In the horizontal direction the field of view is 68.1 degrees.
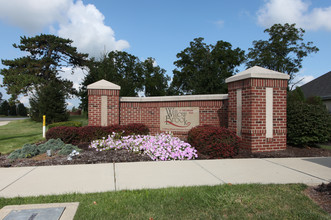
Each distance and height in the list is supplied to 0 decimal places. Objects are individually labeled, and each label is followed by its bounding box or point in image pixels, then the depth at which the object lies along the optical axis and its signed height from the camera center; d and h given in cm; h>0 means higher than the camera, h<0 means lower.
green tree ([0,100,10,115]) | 6612 +17
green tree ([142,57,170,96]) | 5100 +697
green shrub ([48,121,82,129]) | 1148 -62
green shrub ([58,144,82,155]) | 710 -114
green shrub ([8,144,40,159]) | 684 -119
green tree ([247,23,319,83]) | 3117 +804
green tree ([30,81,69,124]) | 1994 +50
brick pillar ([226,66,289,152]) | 735 +8
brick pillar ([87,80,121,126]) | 998 +29
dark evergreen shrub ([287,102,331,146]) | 784 -42
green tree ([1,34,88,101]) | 2841 +591
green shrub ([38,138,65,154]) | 753 -110
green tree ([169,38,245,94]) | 4178 +922
